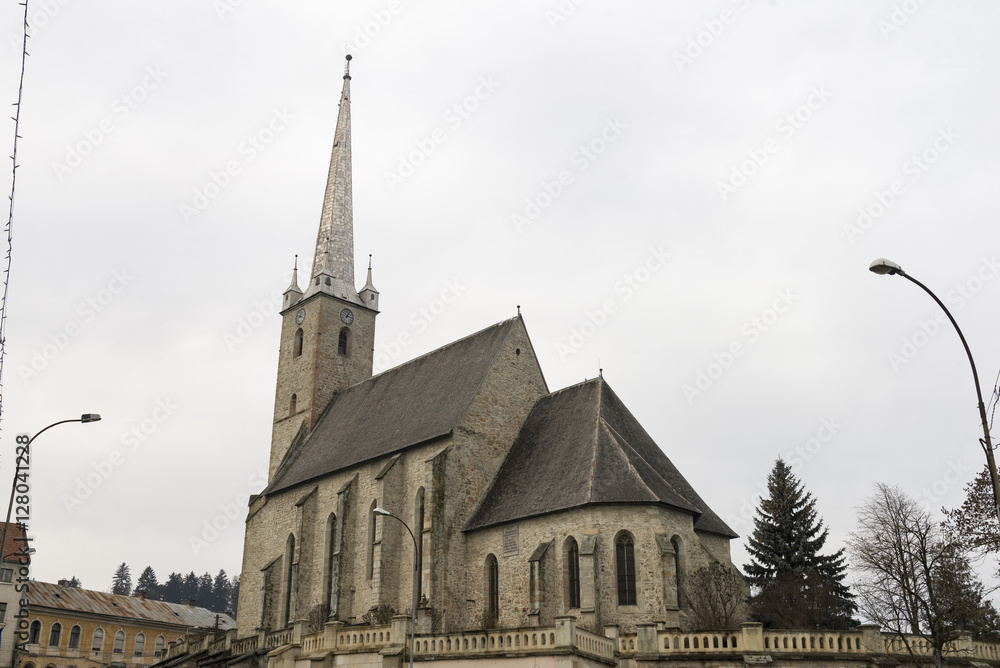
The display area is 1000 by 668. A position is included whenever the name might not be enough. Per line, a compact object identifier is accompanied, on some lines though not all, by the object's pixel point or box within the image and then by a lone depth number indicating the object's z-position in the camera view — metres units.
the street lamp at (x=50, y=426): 19.34
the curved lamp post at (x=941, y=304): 13.96
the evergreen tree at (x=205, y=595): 141.00
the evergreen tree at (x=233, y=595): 140.04
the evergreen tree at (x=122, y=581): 141.12
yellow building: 57.75
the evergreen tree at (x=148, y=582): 141.44
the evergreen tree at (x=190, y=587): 142.75
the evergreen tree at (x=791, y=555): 37.66
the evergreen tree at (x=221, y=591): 141.10
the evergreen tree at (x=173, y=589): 141.75
